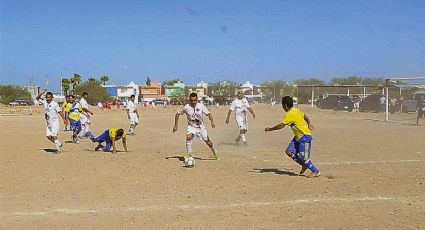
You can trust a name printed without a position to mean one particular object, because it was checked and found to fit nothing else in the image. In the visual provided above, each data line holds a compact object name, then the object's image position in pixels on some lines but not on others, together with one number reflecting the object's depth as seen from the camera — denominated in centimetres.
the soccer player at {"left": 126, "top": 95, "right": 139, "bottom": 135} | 2109
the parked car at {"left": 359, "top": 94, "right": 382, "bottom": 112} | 4025
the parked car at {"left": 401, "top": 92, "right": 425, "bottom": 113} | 3448
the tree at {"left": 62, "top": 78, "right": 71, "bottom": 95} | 11205
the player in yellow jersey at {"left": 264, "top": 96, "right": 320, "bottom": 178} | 993
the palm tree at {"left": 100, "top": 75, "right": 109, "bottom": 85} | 13338
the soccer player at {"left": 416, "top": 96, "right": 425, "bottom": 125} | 2594
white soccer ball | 1150
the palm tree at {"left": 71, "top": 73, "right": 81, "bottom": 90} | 11316
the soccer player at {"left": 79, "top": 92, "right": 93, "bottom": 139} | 1859
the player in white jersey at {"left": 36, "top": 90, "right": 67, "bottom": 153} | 1397
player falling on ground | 1410
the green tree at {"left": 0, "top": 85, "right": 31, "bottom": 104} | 8824
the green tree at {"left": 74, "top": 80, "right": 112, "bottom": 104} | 9588
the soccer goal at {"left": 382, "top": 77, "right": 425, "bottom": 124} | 3104
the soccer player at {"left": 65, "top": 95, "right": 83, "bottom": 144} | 1741
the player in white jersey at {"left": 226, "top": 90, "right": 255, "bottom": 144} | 1659
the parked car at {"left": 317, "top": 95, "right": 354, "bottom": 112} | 4678
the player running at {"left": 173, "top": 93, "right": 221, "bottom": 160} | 1223
